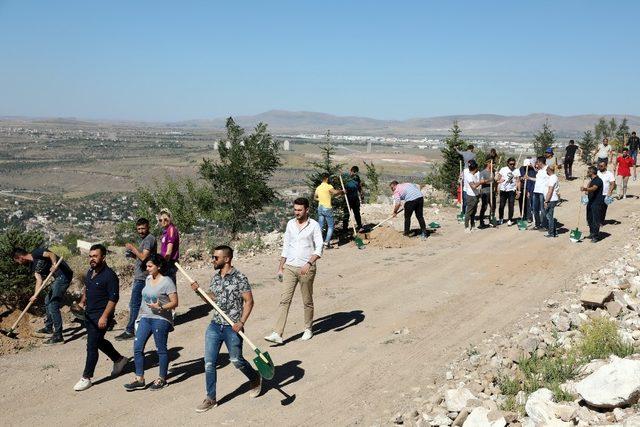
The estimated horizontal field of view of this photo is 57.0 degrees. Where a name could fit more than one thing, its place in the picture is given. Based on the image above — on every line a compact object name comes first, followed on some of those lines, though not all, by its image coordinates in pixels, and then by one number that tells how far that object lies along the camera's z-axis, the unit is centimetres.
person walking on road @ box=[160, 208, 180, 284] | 899
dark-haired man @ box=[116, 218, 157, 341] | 869
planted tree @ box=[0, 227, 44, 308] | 1023
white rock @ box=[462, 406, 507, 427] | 508
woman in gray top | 682
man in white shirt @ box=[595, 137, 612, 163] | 1961
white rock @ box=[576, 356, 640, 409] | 481
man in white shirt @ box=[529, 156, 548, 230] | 1400
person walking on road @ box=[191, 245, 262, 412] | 648
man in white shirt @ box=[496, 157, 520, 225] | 1528
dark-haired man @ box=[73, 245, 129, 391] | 724
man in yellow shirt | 1338
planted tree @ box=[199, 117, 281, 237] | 2423
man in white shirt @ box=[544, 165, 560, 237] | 1354
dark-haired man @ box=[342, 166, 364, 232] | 1476
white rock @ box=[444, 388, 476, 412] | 570
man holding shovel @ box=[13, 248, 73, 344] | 896
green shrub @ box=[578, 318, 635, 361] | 607
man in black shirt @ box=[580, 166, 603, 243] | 1286
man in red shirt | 1809
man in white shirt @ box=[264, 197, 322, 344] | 802
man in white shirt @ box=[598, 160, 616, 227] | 1445
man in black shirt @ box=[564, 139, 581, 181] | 2291
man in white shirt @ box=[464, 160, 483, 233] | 1455
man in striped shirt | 1403
